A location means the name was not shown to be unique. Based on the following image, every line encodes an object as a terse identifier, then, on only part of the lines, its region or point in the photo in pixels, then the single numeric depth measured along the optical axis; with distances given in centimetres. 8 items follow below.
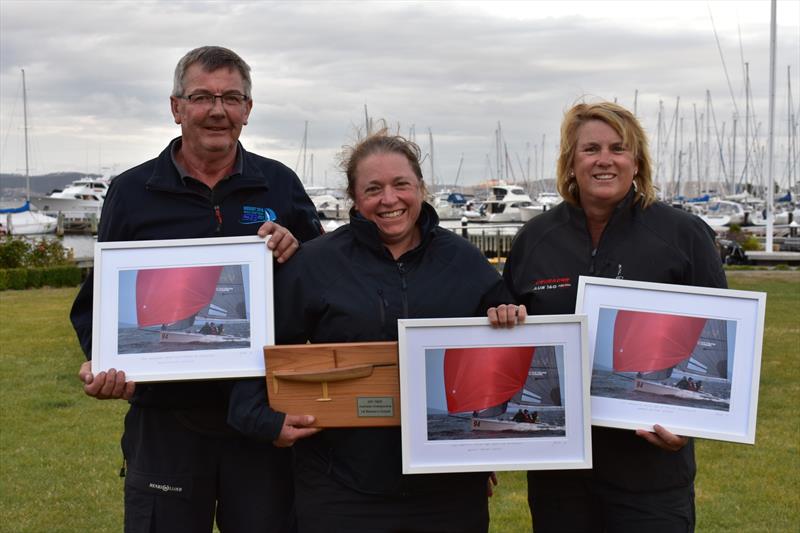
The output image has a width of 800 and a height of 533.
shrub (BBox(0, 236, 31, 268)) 2450
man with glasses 409
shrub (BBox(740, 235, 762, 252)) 3469
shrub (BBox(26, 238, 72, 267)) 2512
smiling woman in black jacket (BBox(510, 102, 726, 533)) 379
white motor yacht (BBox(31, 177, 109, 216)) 8719
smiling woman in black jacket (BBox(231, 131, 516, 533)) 365
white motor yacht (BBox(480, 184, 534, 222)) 6706
